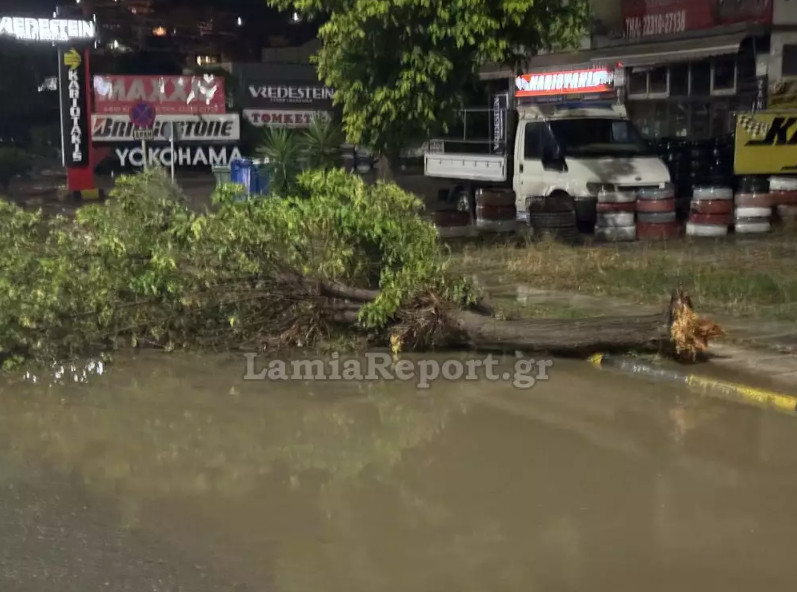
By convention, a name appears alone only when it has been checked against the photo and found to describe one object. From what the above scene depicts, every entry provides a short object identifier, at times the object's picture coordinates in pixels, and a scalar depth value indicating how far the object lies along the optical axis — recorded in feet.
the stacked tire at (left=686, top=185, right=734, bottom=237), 52.26
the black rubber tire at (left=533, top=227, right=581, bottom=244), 50.70
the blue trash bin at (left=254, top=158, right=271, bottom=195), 58.60
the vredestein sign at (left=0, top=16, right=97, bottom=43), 83.92
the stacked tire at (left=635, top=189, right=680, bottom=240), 52.31
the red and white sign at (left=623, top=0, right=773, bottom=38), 66.18
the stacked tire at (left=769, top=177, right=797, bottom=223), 54.49
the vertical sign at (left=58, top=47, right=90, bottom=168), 85.71
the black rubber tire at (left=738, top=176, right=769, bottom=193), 55.57
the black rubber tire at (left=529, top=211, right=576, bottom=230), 50.98
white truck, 54.08
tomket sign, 113.60
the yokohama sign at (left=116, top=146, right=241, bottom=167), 102.42
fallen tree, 29.99
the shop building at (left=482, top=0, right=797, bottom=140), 64.64
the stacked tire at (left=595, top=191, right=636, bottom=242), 51.93
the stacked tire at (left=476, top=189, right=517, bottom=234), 54.24
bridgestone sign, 101.30
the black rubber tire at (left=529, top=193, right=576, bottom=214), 51.11
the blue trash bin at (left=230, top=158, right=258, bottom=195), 79.00
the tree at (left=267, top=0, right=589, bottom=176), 44.73
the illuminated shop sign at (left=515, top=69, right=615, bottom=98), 77.66
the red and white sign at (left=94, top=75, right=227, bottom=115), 100.63
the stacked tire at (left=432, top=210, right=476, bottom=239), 55.88
